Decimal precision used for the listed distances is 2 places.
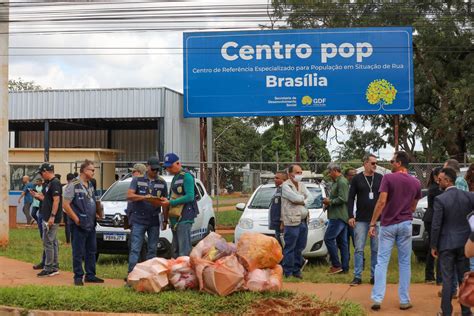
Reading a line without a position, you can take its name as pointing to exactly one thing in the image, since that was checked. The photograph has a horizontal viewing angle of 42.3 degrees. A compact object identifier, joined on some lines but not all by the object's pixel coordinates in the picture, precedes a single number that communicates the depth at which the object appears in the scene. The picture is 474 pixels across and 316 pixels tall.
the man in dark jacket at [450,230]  6.63
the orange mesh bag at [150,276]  7.46
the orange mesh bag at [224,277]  7.14
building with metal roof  26.89
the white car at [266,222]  11.39
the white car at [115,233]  11.05
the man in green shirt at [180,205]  8.58
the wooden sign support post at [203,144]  20.83
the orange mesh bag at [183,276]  7.53
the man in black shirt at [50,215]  9.79
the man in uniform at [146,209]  8.69
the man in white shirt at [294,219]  9.47
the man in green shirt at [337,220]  10.17
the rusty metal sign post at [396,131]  20.24
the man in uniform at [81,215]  8.96
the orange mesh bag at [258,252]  7.36
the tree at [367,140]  33.78
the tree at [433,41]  26.12
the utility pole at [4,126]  13.86
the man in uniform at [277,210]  9.94
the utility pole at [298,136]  21.14
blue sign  20.17
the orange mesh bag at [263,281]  7.30
